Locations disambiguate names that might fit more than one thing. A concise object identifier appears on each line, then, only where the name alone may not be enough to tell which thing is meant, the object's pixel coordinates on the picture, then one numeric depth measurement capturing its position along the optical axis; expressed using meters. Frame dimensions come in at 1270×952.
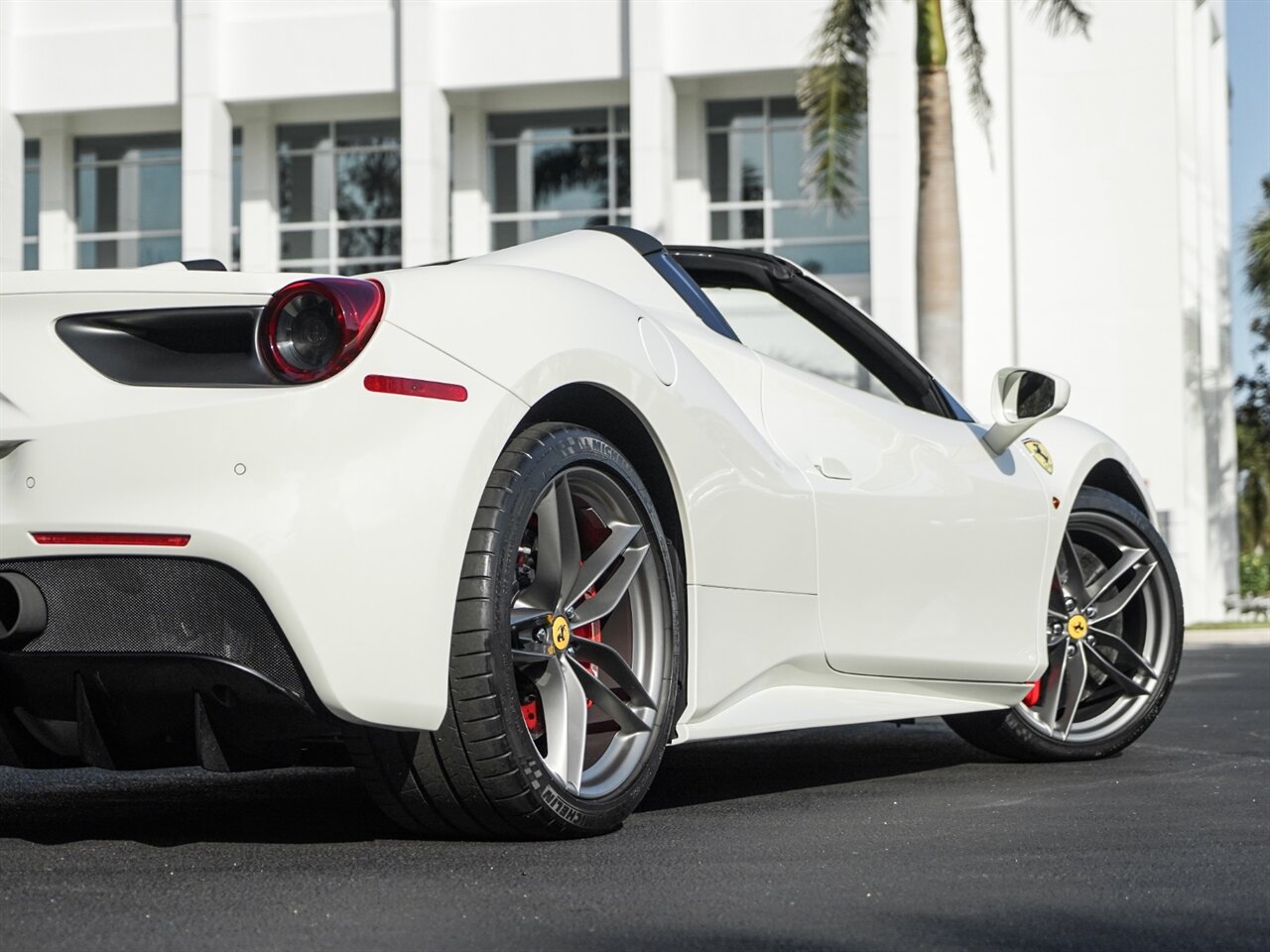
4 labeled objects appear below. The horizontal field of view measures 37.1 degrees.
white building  27.45
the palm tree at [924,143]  19.05
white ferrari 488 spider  3.21
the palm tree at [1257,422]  31.00
